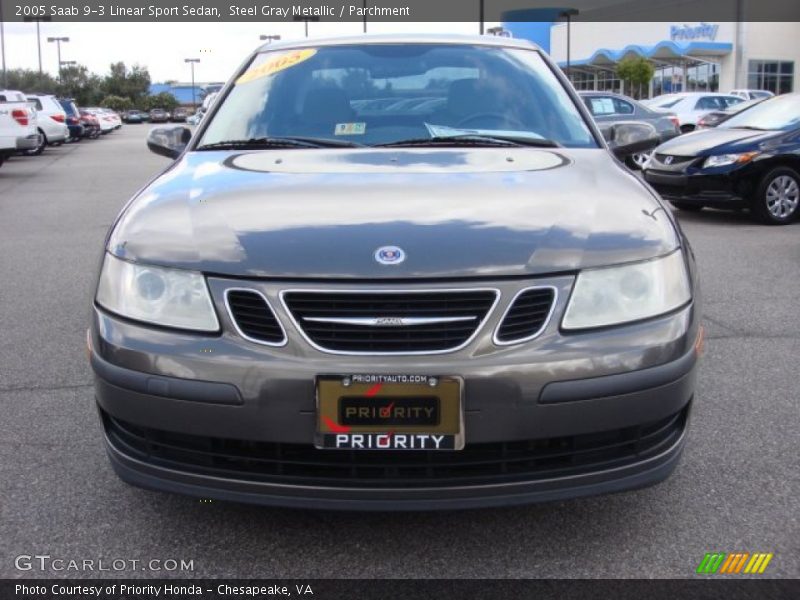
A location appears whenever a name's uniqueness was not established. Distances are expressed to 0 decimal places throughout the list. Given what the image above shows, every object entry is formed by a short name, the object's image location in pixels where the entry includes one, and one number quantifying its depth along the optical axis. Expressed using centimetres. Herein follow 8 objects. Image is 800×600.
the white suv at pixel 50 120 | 2695
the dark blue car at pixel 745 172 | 962
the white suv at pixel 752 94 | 3100
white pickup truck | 1761
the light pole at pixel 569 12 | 4246
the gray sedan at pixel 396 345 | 239
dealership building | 4941
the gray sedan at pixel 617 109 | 1606
